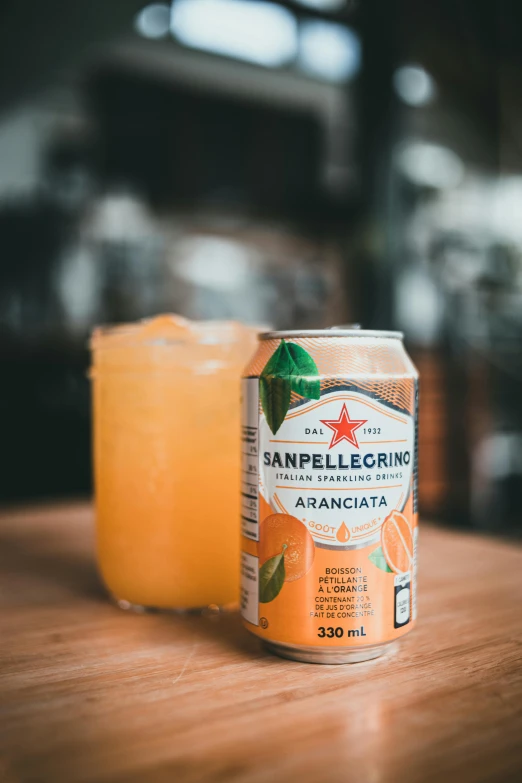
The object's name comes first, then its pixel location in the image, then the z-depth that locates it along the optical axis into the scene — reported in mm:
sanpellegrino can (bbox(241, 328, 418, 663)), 491
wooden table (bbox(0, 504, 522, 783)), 378
